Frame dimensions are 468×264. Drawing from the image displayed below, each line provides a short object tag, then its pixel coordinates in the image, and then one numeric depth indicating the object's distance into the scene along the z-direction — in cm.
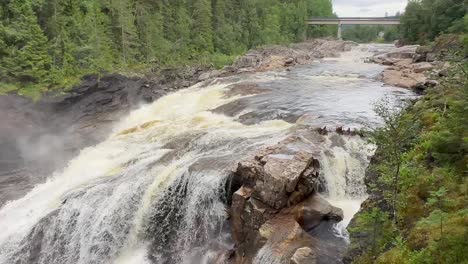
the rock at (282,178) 1360
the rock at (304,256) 1163
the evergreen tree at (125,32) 4678
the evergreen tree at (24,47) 3459
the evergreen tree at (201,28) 5986
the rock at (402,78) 3108
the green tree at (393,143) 1035
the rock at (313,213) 1351
